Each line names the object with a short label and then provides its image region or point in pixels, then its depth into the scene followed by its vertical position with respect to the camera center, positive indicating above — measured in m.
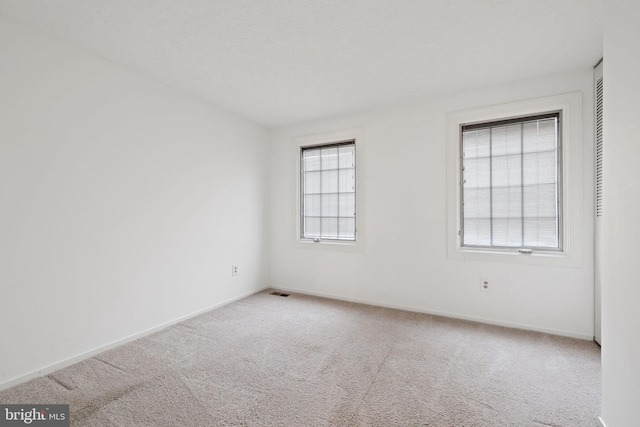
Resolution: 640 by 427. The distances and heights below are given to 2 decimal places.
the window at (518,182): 2.66 +0.35
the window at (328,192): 3.87 +0.33
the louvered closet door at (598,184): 2.45 +0.28
